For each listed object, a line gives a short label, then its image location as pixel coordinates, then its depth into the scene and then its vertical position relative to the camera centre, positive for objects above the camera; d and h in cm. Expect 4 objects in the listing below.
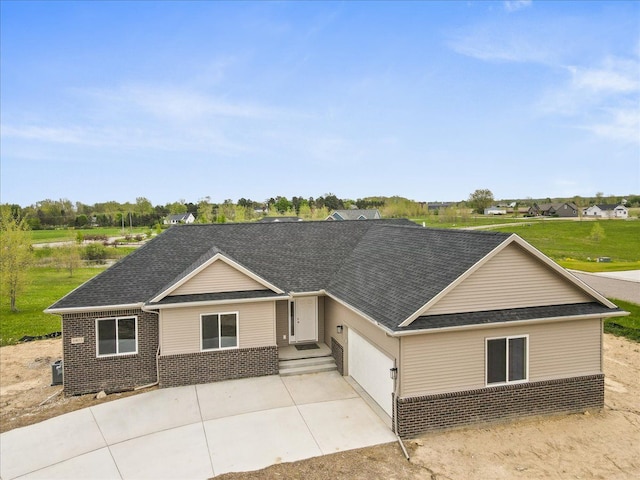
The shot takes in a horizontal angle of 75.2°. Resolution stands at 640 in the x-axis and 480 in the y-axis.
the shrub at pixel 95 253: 4888 -345
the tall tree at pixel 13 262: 2569 -235
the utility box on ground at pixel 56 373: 1397 -499
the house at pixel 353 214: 7594 +157
